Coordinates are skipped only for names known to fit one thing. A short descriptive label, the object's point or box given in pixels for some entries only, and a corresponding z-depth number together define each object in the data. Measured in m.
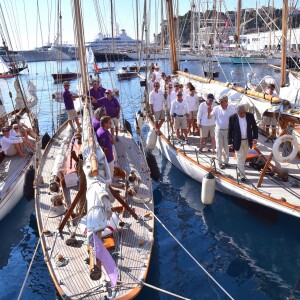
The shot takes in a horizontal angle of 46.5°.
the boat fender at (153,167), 9.68
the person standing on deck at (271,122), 11.45
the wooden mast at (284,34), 10.74
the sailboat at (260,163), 8.02
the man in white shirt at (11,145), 11.32
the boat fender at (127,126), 13.08
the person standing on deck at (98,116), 7.93
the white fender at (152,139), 12.75
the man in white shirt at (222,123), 9.09
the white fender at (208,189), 8.67
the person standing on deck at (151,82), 18.02
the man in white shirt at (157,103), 12.84
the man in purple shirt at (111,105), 10.82
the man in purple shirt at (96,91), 11.21
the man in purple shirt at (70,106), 12.70
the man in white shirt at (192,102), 11.91
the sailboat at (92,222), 5.02
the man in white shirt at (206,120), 10.21
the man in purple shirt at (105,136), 7.16
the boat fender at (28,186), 8.98
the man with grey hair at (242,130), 8.30
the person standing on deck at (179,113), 11.44
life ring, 8.05
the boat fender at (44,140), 13.25
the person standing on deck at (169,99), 12.54
